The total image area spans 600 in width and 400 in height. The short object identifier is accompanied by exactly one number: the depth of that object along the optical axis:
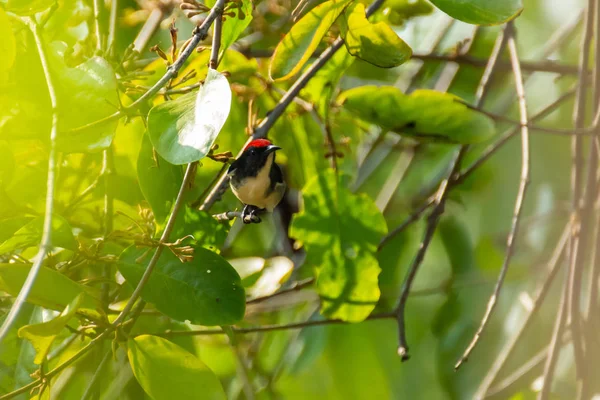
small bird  7.67
